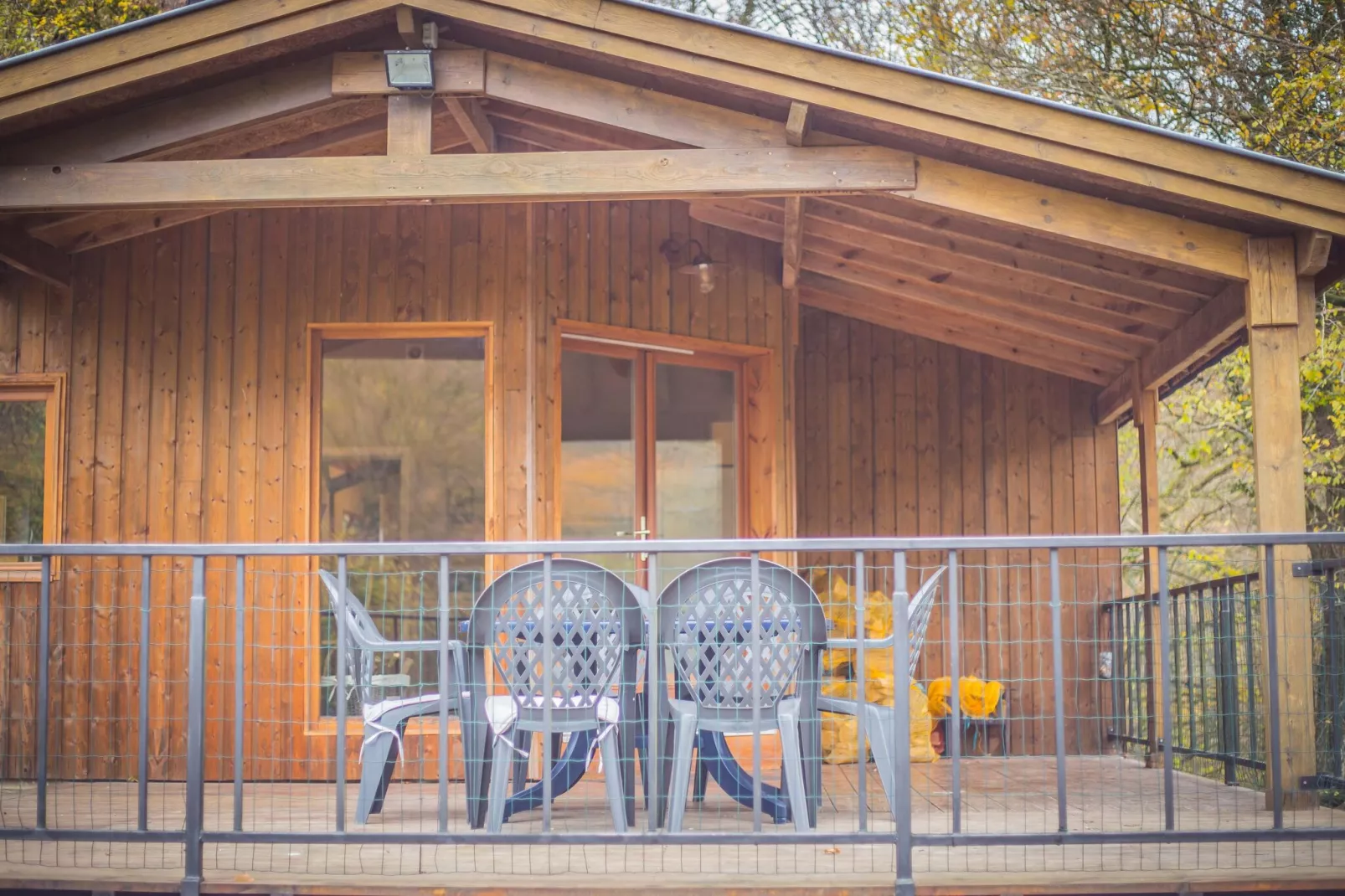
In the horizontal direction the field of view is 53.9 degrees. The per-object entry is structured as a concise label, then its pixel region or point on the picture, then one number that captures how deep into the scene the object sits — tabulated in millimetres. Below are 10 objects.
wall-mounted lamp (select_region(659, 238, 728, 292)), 7441
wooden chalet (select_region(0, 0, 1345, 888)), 5305
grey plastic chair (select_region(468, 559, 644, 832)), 4570
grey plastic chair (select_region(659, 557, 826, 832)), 4586
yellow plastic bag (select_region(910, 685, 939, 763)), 7203
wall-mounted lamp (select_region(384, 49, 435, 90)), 5516
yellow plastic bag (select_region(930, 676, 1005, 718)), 8047
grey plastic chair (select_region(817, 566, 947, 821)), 4859
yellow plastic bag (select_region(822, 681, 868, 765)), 7230
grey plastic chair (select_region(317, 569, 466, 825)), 4953
